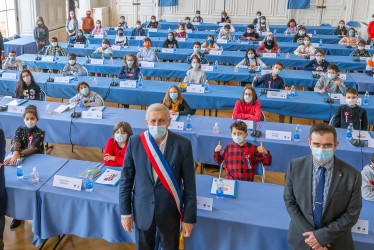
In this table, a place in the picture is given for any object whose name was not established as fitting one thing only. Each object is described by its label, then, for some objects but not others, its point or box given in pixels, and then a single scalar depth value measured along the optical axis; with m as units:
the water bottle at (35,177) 3.56
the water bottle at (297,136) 4.80
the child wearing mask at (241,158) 4.04
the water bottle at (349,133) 4.87
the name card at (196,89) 6.78
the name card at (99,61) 8.65
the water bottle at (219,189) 3.36
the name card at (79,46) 10.84
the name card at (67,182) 3.45
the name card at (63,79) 7.23
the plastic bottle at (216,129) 5.00
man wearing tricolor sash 2.59
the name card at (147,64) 8.54
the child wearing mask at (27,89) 6.40
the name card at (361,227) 2.88
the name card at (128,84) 7.02
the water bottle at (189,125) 5.12
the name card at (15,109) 5.67
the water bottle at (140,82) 7.03
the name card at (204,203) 3.16
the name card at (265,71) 7.88
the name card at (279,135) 4.81
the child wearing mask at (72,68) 7.88
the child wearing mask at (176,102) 5.57
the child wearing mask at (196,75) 7.45
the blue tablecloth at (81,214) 3.29
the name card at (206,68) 8.18
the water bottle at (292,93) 6.56
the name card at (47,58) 8.99
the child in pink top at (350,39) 11.86
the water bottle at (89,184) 3.44
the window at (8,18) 12.84
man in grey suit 2.41
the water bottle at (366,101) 6.18
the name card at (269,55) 9.67
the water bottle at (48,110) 5.64
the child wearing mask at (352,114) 5.25
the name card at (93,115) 5.46
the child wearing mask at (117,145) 4.16
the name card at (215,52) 9.91
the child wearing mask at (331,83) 6.75
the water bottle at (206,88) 6.83
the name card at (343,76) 7.57
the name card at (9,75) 7.47
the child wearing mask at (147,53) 9.38
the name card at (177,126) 5.14
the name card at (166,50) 10.19
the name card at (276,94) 6.46
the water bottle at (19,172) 3.61
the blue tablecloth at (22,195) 3.44
